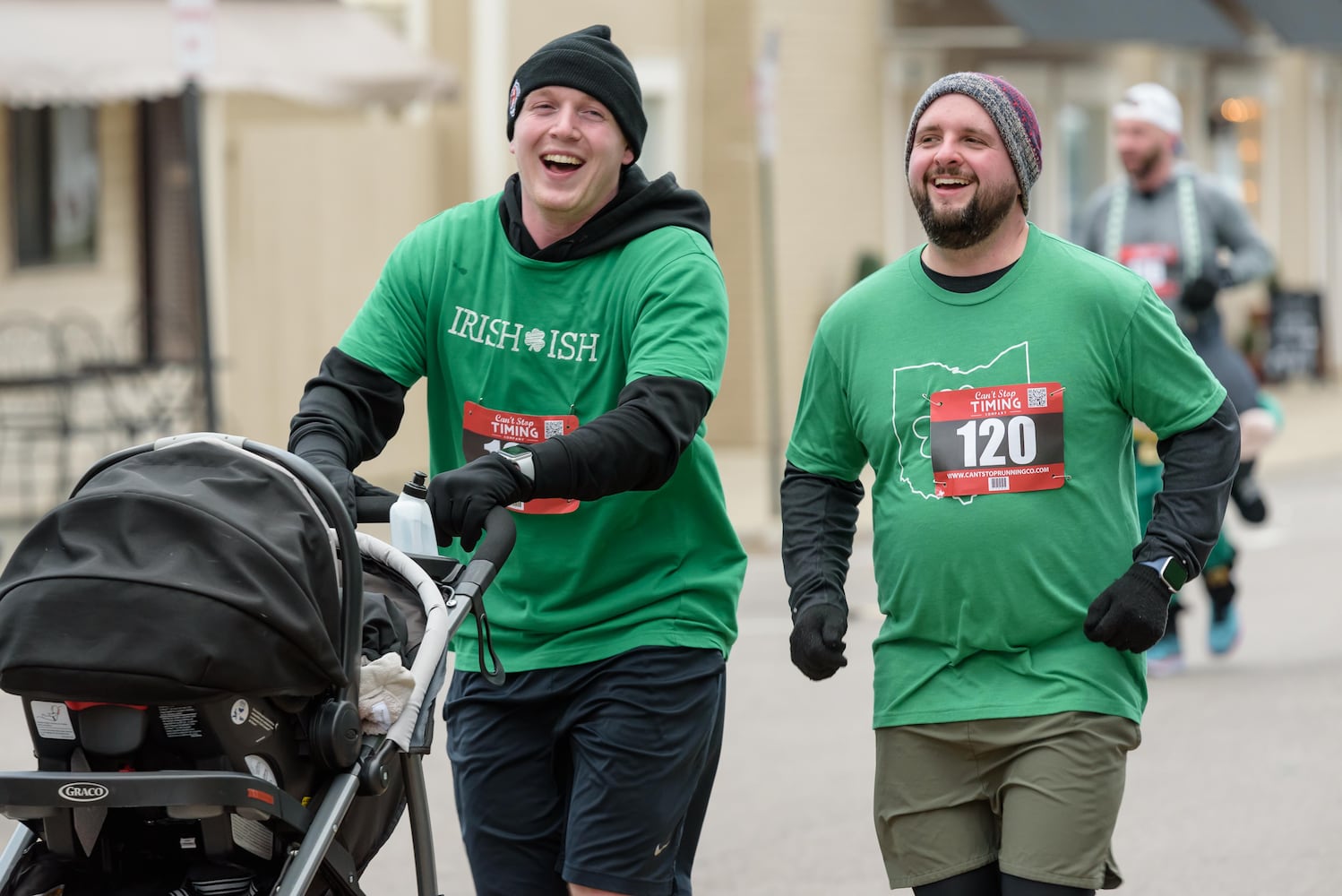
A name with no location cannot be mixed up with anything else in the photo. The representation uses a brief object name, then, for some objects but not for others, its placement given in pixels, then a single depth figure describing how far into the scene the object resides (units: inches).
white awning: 1063.6
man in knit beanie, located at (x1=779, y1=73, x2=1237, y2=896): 314.7
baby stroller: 258.5
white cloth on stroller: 288.2
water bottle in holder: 297.7
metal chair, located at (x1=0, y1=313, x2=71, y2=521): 1135.6
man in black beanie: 328.8
